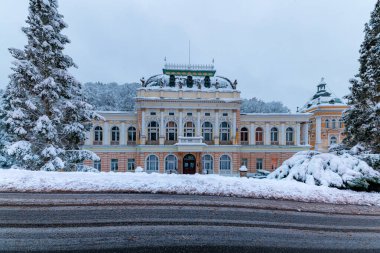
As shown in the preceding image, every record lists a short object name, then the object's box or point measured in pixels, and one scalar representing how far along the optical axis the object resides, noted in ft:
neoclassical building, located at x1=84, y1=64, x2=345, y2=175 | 94.27
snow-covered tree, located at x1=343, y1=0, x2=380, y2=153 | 45.57
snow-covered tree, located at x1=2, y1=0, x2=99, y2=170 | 39.19
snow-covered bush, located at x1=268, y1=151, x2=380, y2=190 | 27.35
